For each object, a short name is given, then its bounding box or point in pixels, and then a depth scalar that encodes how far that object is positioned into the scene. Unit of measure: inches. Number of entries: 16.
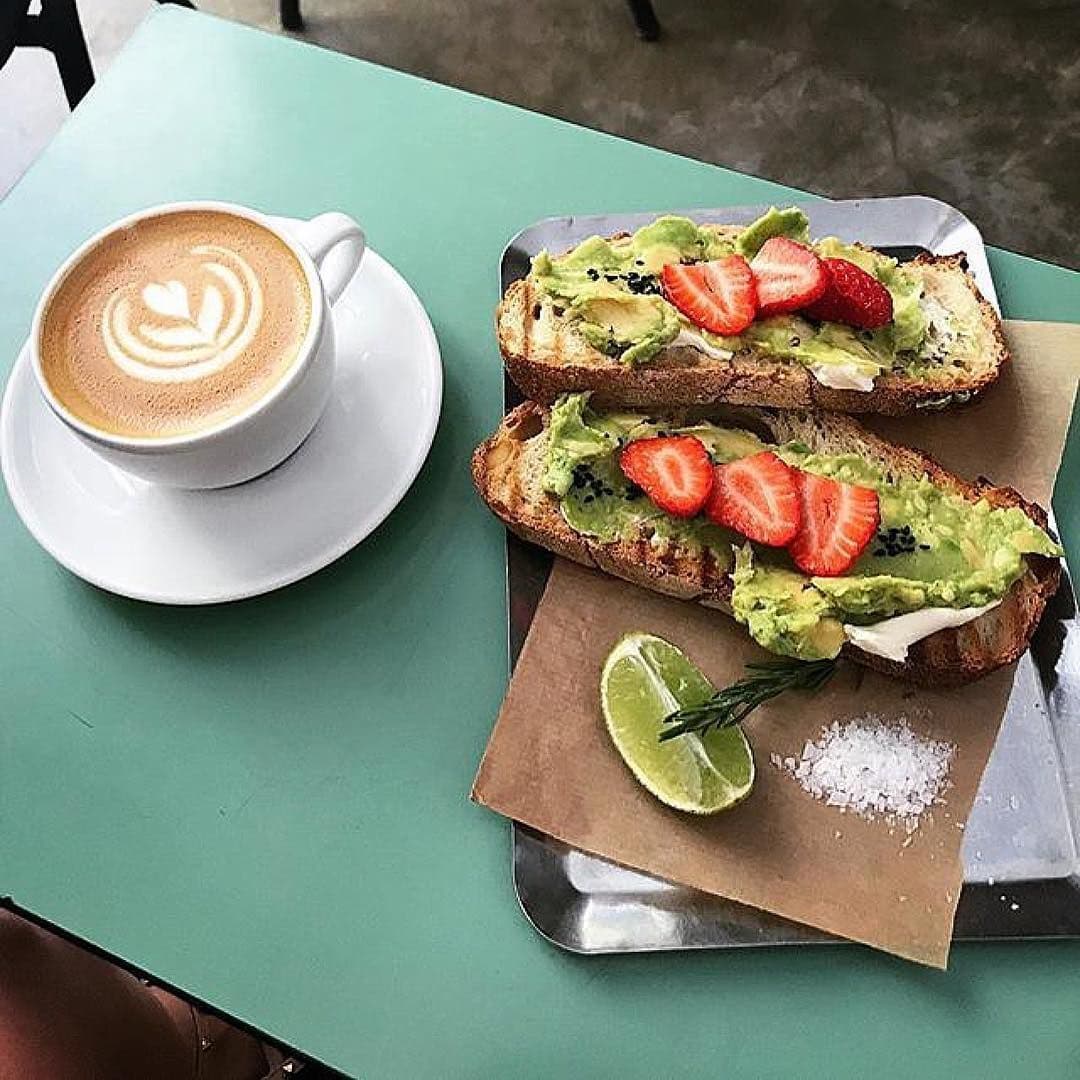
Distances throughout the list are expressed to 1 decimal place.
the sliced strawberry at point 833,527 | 15.6
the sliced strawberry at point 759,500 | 15.8
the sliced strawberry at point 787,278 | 16.9
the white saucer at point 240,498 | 16.4
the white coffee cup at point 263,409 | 15.2
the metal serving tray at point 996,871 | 14.9
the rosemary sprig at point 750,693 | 15.4
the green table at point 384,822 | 14.8
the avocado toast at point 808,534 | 15.3
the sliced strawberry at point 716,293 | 17.1
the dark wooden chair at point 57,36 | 25.6
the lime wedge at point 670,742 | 15.2
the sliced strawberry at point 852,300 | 17.0
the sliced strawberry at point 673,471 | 16.1
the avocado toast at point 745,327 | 17.2
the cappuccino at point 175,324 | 15.7
